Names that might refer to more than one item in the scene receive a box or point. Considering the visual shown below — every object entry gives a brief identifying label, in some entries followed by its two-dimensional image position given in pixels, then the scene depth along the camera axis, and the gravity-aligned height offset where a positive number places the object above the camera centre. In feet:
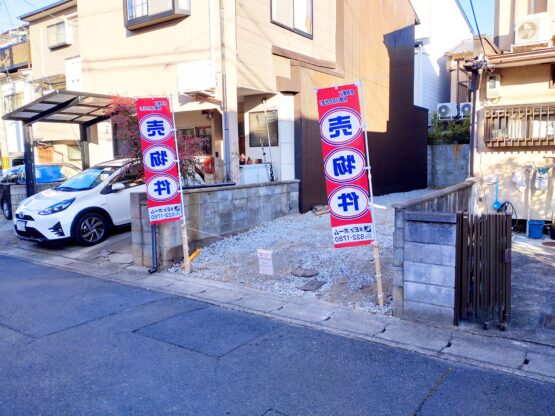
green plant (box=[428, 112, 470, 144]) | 60.44 +3.09
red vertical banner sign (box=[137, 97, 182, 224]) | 23.72 +0.33
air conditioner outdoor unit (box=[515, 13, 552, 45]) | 30.66 +8.26
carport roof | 34.83 +4.54
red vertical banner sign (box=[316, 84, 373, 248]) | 17.51 -0.28
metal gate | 14.88 -3.76
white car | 28.58 -2.76
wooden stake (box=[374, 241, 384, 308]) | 17.79 -4.77
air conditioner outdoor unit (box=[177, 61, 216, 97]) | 33.30 +5.98
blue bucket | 29.35 -4.94
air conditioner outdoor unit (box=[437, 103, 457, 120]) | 66.49 +6.12
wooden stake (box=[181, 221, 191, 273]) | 24.03 -4.72
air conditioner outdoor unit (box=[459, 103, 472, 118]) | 64.34 +6.10
